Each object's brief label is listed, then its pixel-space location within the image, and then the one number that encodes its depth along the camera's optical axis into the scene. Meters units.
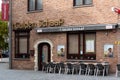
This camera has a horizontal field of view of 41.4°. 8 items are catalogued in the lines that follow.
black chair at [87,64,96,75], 10.04
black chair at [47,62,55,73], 10.93
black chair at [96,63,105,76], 9.85
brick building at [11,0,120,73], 10.27
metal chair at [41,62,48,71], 11.19
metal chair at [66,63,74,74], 10.56
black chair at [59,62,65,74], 10.73
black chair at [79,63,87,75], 10.28
